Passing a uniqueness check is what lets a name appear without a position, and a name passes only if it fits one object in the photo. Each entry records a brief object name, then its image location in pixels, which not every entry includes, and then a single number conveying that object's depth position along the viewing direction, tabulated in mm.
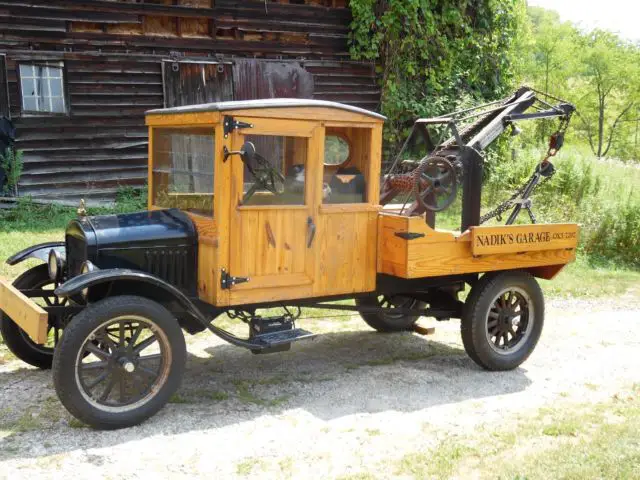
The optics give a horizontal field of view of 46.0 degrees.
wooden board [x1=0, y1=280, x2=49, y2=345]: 4582
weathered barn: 12164
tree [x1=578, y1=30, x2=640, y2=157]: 44750
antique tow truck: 4855
